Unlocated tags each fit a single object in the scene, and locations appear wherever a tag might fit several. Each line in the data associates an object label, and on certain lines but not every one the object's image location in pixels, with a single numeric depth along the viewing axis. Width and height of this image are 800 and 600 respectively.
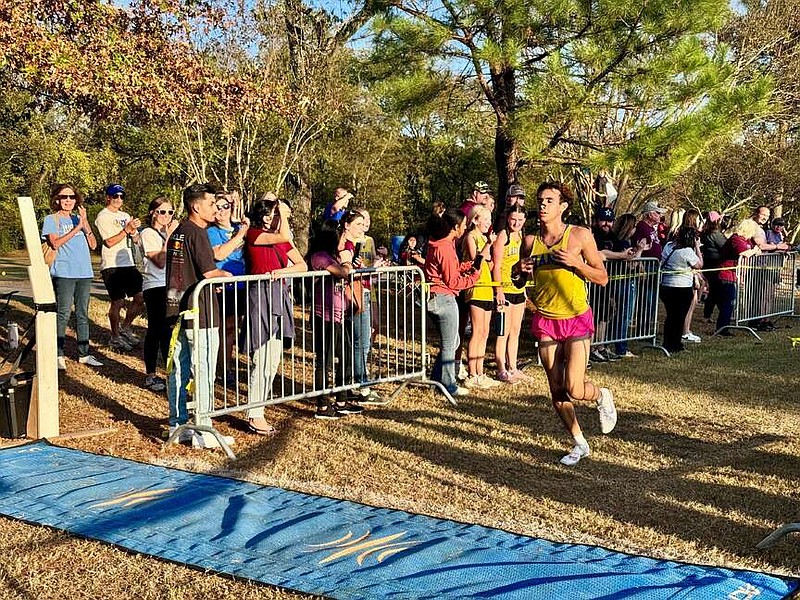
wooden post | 6.39
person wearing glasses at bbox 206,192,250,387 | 6.88
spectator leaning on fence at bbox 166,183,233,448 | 6.37
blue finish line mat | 3.87
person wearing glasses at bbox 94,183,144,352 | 9.50
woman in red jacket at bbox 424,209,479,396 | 8.14
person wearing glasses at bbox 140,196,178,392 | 8.32
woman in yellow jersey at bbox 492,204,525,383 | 8.84
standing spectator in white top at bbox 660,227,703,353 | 11.41
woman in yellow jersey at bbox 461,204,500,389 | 8.77
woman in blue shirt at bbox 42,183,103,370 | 8.95
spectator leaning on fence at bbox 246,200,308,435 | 6.81
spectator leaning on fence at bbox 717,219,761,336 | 12.74
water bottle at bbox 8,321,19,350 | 10.48
